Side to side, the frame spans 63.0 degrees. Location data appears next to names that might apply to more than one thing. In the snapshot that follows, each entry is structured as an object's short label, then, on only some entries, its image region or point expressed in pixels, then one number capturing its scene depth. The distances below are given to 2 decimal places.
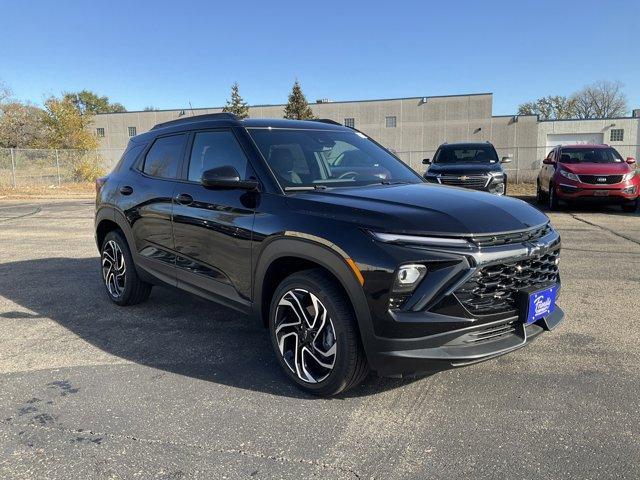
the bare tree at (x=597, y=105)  71.81
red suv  12.79
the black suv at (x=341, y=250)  2.85
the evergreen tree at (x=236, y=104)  39.94
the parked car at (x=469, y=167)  12.17
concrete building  45.09
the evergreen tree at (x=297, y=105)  40.12
